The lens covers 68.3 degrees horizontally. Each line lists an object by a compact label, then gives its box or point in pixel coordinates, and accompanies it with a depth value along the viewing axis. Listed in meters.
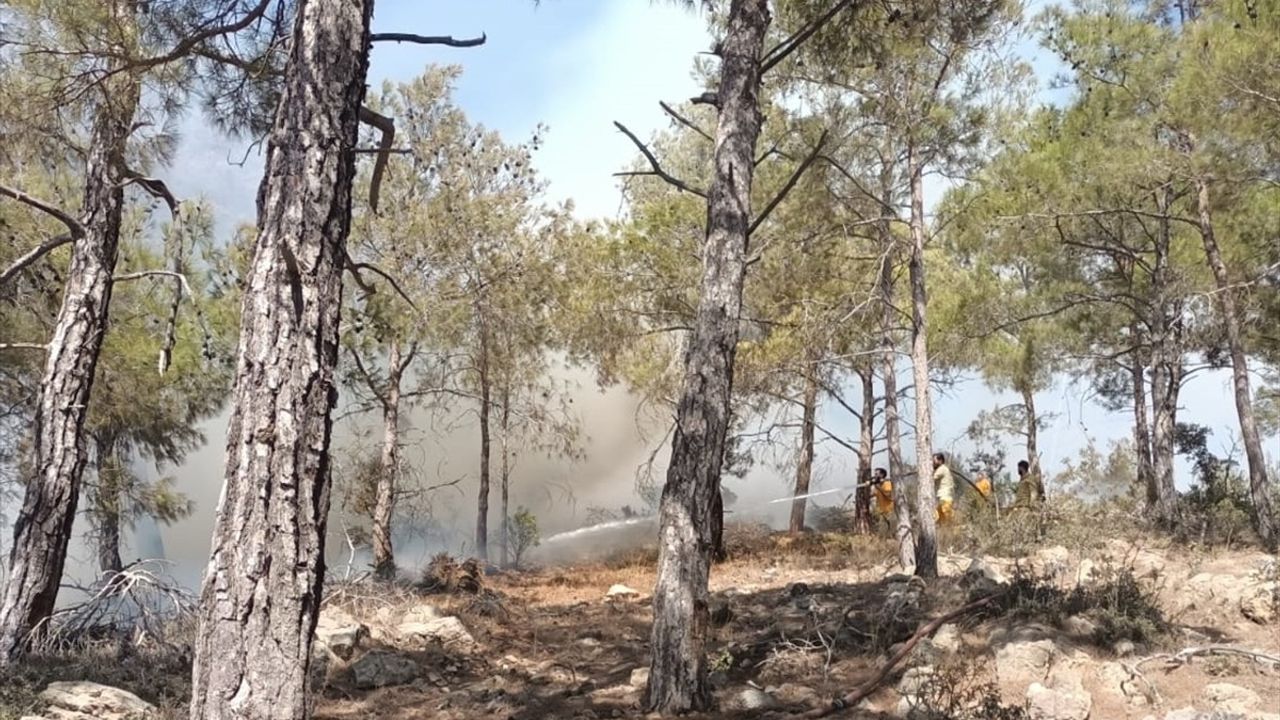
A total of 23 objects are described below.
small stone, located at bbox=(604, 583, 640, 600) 12.80
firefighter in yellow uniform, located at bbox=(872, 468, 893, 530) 15.45
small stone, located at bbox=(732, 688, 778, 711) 5.97
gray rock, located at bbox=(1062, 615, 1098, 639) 6.93
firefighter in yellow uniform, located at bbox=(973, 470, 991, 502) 14.96
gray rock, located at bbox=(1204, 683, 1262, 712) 5.69
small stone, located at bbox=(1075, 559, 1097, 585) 7.78
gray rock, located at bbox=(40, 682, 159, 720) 6.04
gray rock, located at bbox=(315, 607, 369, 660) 8.48
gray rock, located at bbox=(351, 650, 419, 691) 7.61
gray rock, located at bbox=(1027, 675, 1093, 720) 5.63
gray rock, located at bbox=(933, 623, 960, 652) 6.86
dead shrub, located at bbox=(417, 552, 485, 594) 13.54
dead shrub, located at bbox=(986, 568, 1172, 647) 6.89
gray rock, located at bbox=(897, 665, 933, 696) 5.86
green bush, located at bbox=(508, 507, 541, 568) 20.34
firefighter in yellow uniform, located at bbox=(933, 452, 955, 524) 13.68
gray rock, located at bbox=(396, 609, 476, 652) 9.15
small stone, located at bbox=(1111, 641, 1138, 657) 6.67
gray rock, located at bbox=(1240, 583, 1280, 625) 7.60
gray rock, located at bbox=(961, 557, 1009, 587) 8.27
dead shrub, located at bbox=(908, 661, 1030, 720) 5.32
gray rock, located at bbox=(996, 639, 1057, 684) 6.29
